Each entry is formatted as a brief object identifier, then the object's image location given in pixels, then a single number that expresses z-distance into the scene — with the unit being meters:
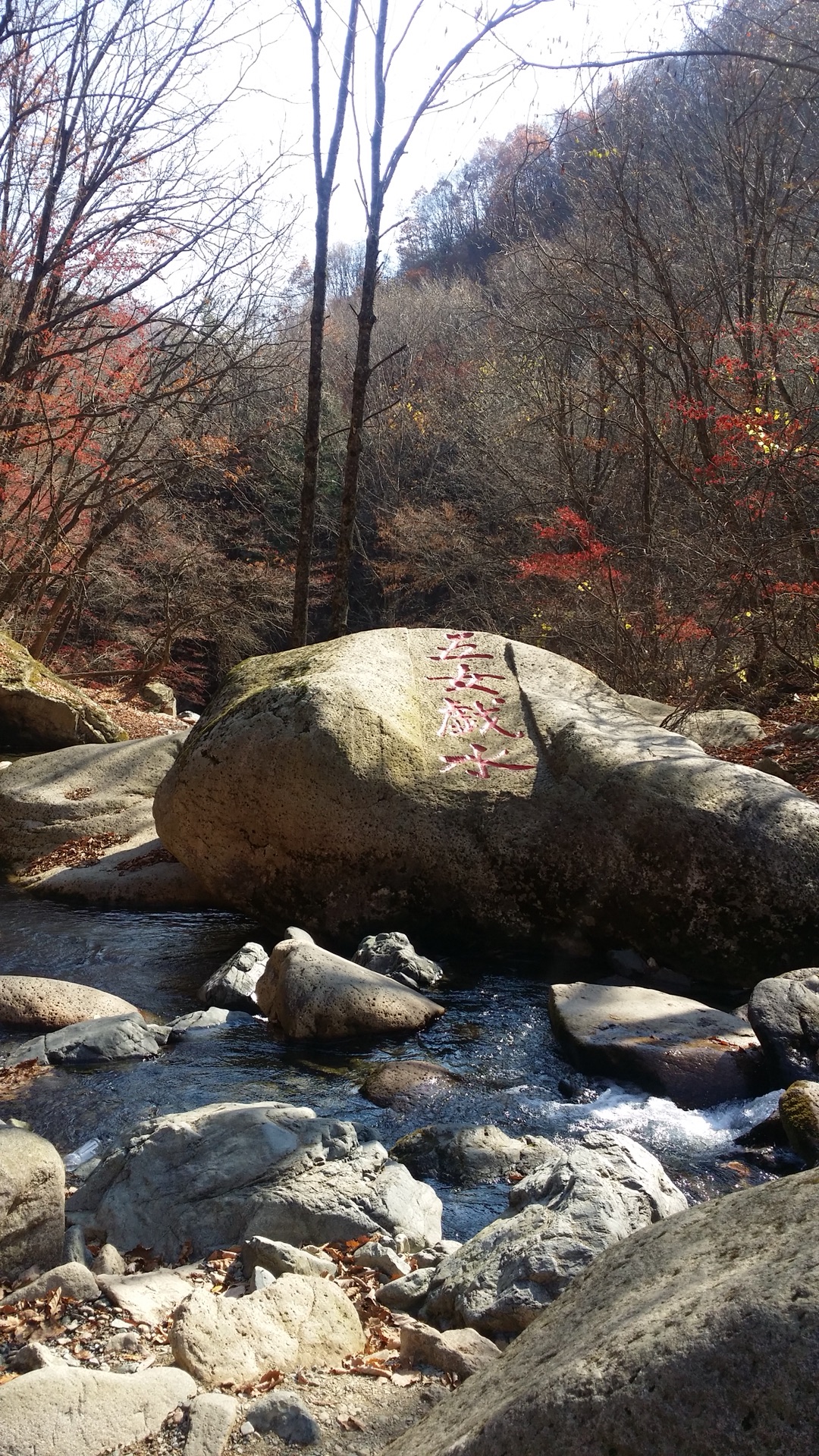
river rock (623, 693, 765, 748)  8.56
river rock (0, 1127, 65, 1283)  3.00
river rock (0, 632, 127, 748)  10.43
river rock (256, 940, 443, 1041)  5.31
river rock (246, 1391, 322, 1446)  2.31
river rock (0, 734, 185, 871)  8.84
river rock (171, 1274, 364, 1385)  2.54
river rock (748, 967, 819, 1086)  4.52
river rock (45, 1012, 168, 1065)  4.98
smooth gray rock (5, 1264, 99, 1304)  2.87
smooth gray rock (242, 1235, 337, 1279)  3.04
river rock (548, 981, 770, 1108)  4.57
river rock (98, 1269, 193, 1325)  2.84
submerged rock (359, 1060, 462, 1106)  4.57
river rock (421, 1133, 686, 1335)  2.80
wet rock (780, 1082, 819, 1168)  3.89
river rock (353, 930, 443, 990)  6.04
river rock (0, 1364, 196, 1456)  2.17
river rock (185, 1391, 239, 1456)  2.26
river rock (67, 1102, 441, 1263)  3.34
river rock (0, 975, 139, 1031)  5.46
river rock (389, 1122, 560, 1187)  3.88
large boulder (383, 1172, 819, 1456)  1.28
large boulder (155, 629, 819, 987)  5.90
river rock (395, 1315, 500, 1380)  2.57
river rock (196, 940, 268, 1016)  5.82
